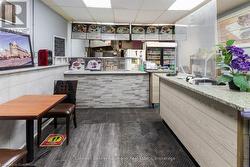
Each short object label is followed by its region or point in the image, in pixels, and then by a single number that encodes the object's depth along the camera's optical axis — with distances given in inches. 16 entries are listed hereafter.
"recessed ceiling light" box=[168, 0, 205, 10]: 147.2
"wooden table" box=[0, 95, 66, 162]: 61.6
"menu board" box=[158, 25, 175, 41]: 237.0
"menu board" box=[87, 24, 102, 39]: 228.9
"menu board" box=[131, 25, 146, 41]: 234.4
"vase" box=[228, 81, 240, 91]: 65.7
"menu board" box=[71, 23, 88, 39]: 226.6
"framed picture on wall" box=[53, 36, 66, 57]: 180.4
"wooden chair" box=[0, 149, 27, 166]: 49.4
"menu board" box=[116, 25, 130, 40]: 233.0
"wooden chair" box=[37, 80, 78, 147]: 101.1
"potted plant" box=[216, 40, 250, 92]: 63.5
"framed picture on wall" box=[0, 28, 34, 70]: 83.2
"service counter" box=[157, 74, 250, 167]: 49.2
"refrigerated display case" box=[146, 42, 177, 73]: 254.7
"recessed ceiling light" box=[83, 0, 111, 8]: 148.4
